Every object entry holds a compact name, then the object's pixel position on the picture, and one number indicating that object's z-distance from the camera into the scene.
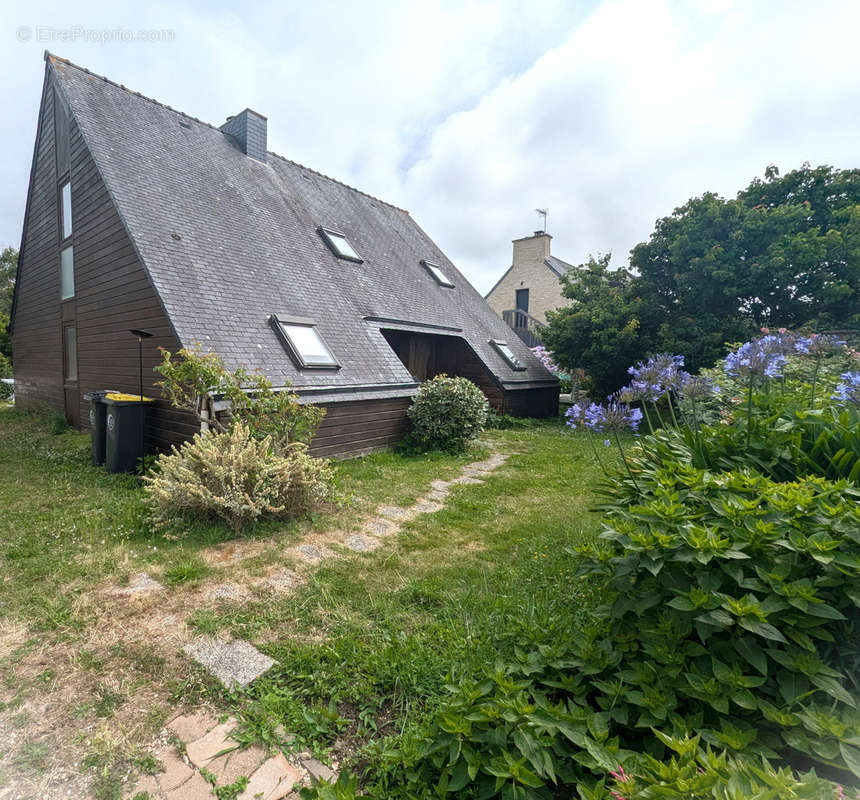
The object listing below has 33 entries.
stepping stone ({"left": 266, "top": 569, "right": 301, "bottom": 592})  3.39
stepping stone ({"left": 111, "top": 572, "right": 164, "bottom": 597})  3.22
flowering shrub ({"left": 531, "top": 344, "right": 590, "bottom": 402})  14.65
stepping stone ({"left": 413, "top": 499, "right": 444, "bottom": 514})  5.33
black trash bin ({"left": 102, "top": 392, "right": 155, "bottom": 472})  6.15
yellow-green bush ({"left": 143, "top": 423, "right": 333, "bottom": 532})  4.40
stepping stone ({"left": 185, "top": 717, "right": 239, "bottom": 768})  1.89
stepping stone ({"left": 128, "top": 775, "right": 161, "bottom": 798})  1.73
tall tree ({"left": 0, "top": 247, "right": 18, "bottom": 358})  23.97
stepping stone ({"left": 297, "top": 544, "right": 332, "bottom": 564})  3.92
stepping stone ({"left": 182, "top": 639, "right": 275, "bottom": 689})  2.38
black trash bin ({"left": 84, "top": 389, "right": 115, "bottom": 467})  6.49
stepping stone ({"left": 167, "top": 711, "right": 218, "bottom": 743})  2.01
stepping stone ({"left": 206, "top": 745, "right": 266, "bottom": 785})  1.80
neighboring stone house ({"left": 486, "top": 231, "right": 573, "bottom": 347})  23.67
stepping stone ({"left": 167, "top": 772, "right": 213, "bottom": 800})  1.72
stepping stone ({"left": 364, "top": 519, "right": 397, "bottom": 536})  4.61
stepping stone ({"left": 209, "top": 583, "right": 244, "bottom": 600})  3.23
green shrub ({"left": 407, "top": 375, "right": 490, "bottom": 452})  8.55
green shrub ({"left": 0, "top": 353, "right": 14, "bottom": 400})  16.58
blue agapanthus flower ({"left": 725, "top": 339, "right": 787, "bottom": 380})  2.49
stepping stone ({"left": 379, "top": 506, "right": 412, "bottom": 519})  5.13
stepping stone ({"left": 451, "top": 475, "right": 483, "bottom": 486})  6.55
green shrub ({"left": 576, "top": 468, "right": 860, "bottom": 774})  1.32
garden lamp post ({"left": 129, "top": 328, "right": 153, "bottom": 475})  6.14
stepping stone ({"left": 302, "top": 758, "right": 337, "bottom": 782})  1.82
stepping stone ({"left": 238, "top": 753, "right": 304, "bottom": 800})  1.73
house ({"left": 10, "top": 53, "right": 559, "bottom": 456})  7.21
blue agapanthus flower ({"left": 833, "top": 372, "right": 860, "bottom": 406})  2.67
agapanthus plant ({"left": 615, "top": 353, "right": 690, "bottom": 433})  2.79
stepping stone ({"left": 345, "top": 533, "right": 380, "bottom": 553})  4.16
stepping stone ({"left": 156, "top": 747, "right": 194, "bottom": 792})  1.78
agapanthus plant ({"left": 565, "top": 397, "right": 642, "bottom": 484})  2.57
